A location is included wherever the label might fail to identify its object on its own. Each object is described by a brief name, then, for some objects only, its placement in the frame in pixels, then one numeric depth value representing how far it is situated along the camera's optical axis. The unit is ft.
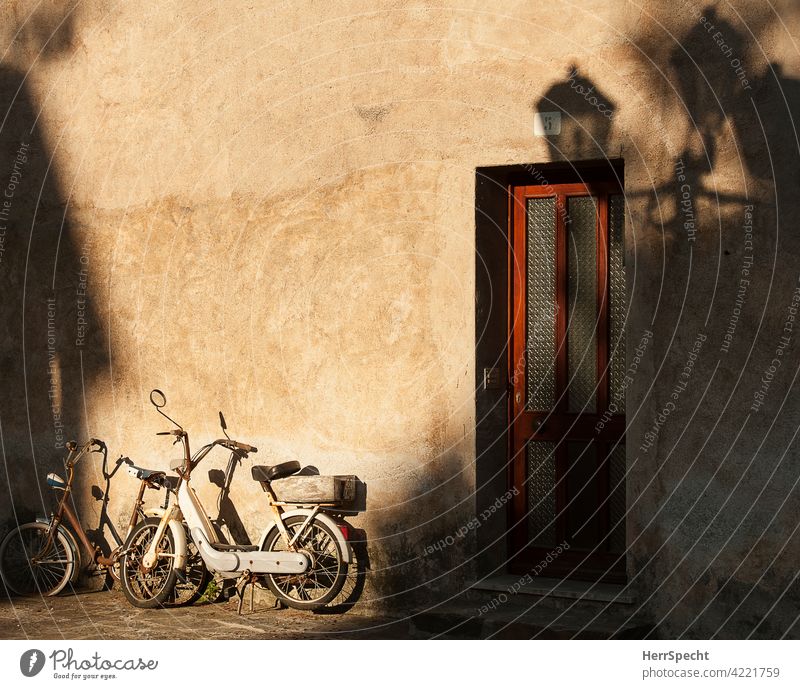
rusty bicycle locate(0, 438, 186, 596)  26.84
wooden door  22.84
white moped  23.70
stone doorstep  20.97
